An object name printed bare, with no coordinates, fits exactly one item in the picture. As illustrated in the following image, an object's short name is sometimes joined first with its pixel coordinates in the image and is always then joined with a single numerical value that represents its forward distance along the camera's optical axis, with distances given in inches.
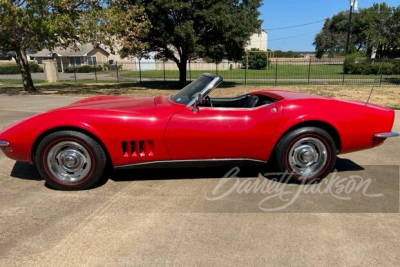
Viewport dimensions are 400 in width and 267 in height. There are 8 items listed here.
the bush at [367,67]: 1087.6
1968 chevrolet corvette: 136.0
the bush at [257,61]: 1627.7
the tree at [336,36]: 2704.2
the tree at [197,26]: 673.6
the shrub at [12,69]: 1731.9
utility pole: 1287.2
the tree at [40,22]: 499.8
